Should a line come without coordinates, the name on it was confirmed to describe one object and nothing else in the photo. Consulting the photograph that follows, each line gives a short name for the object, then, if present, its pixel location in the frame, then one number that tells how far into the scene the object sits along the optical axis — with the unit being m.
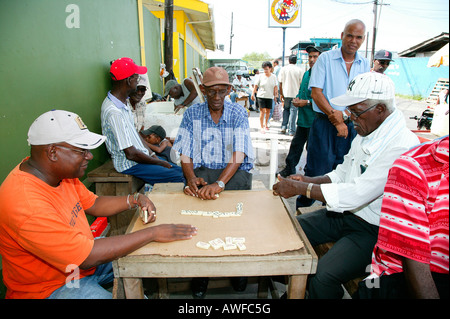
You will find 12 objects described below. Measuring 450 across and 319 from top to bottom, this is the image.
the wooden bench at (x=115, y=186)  3.20
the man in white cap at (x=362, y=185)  1.73
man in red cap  3.11
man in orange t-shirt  1.30
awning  9.86
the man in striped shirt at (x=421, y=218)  1.17
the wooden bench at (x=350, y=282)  1.77
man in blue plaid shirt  2.47
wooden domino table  1.40
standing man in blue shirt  3.01
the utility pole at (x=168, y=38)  7.36
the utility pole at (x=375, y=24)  18.45
